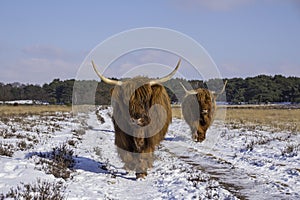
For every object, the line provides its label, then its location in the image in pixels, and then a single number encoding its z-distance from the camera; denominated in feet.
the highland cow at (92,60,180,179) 26.96
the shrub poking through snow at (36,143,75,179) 27.07
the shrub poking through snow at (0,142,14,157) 32.76
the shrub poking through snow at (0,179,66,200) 19.24
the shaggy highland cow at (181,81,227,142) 53.88
